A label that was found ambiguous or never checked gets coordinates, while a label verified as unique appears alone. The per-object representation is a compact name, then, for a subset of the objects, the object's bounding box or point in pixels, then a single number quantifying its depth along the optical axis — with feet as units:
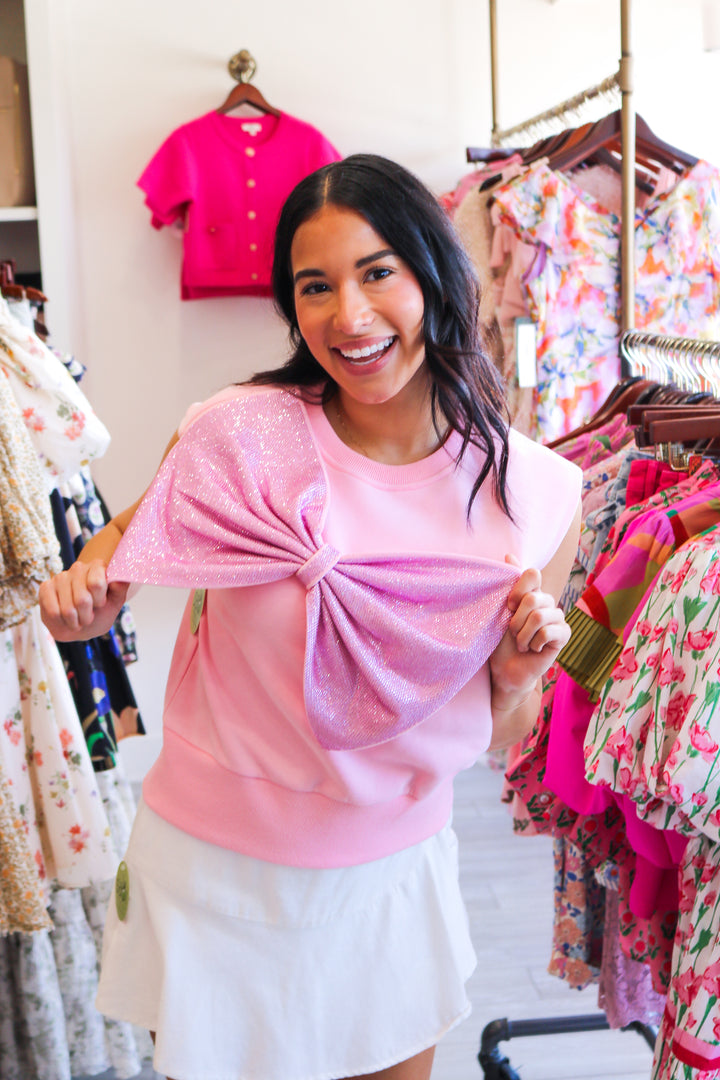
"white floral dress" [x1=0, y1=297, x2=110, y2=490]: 5.63
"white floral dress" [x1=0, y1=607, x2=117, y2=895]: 5.74
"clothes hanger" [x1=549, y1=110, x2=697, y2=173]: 8.39
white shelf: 7.95
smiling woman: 3.31
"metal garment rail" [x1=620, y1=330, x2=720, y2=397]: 5.14
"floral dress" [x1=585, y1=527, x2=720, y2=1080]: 3.45
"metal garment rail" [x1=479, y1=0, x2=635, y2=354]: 7.18
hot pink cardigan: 10.03
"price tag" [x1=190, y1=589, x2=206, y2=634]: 3.81
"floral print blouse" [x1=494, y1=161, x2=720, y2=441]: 8.70
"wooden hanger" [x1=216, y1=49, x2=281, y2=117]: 10.16
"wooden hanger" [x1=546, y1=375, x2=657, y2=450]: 6.15
